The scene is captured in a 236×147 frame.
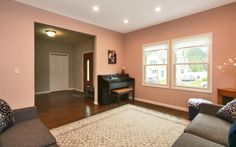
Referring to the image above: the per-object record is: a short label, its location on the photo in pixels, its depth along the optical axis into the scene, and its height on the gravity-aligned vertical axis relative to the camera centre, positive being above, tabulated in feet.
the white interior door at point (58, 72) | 21.08 -0.13
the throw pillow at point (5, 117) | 4.72 -1.81
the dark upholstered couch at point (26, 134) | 4.04 -2.28
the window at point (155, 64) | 13.53 +0.79
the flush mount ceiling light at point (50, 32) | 14.62 +4.64
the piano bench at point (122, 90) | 13.99 -2.27
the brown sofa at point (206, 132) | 4.17 -2.40
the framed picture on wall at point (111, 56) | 15.29 +1.82
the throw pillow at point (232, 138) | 2.45 -1.36
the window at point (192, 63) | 10.73 +0.75
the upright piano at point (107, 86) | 13.71 -1.68
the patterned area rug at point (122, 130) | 6.79 -3.83
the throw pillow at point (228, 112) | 5.64 -1.95
